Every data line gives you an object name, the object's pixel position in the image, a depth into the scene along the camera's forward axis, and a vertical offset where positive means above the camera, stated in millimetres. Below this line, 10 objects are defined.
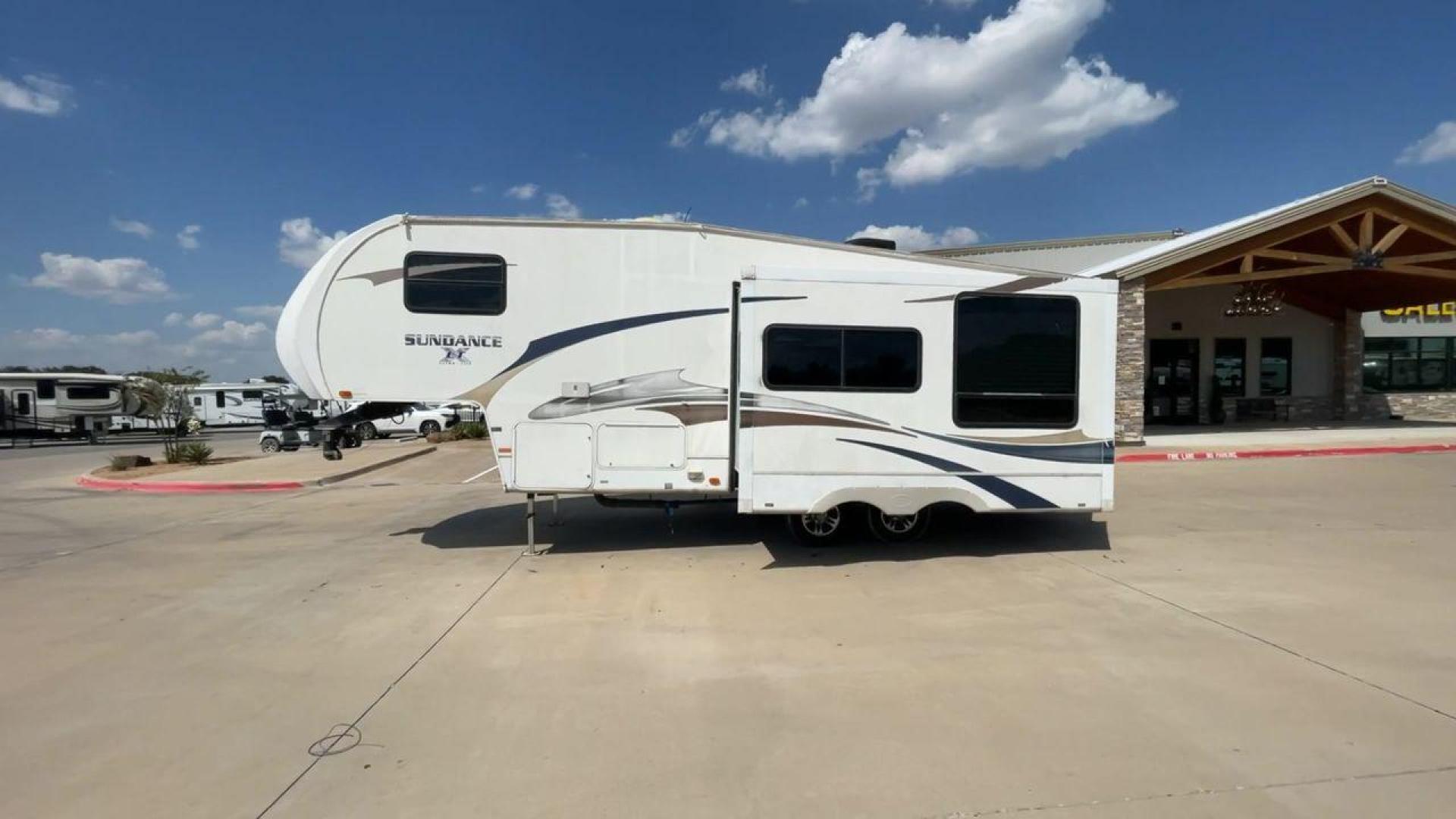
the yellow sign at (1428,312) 22031 +3032
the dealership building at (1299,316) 15188 +2613
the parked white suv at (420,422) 26141 -979
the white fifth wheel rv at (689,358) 6461 +395
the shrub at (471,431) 22609 -1121
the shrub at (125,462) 14688 -1479
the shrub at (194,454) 15953 -1369
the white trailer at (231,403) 38469 -467
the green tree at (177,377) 21188 +539
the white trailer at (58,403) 27016 -406
